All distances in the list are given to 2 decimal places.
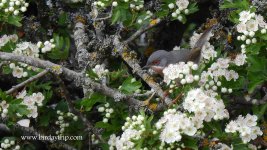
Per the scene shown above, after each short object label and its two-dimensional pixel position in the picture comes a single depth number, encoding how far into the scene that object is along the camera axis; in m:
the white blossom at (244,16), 7.95
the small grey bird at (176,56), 9.81
